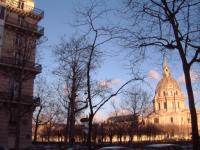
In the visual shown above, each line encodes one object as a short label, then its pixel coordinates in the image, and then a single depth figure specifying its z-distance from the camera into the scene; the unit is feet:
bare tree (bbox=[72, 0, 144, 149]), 41.25
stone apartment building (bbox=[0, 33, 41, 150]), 67.19
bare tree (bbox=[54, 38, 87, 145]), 69.89
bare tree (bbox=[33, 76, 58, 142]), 107.83
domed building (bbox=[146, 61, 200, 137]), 317.75
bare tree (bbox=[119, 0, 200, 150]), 31.12
